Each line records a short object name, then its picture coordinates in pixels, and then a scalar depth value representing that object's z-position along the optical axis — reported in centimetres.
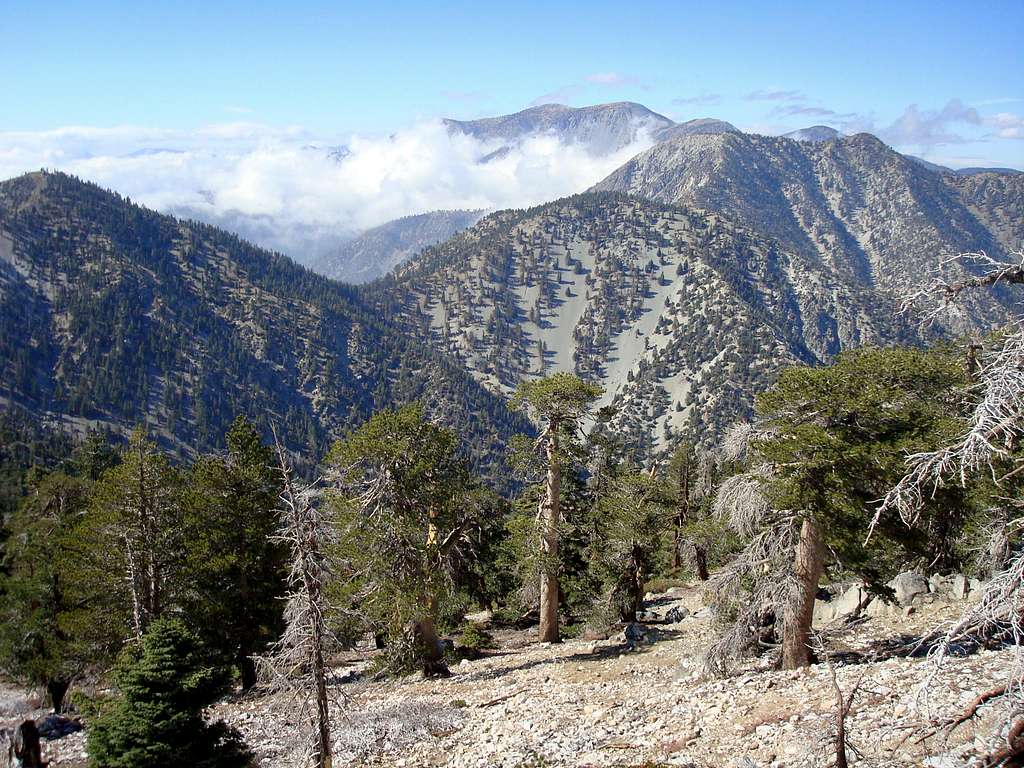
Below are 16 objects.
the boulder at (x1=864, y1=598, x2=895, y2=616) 2142
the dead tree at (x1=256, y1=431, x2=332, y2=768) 1418
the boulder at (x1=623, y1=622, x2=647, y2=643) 2648
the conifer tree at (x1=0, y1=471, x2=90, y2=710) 2739
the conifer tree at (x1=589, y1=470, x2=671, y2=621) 2739
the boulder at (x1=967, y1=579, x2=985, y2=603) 1924
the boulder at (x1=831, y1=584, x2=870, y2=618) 2272
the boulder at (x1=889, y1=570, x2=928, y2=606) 2152
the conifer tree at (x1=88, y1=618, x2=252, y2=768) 1244
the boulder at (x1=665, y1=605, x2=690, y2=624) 3088
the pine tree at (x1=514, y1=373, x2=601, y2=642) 2541
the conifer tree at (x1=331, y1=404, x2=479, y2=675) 2261
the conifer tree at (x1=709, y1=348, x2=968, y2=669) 1516
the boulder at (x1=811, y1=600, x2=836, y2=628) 2340
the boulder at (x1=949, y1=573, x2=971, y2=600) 2022
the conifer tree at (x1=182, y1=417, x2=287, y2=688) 2566
